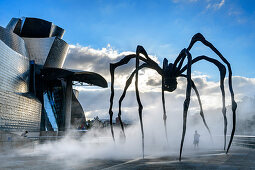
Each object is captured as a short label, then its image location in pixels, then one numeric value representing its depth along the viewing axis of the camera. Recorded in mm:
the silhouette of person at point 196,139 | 16109
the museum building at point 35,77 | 32562
